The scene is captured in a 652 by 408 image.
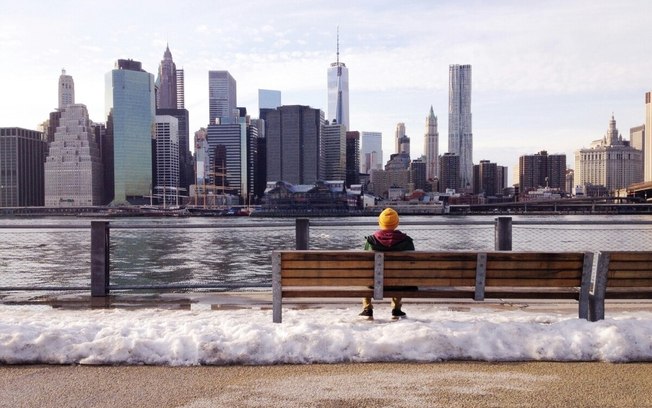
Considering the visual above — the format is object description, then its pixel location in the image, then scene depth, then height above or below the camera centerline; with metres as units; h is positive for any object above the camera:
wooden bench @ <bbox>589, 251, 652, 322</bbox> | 6.30 -0.96
